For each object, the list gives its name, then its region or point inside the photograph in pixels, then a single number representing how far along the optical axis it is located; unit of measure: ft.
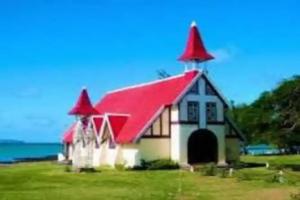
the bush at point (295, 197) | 70.84
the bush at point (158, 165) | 142.51
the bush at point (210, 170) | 119.03
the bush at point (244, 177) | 107.76
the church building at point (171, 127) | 146.92
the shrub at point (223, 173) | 114.34
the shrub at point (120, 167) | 145.20
